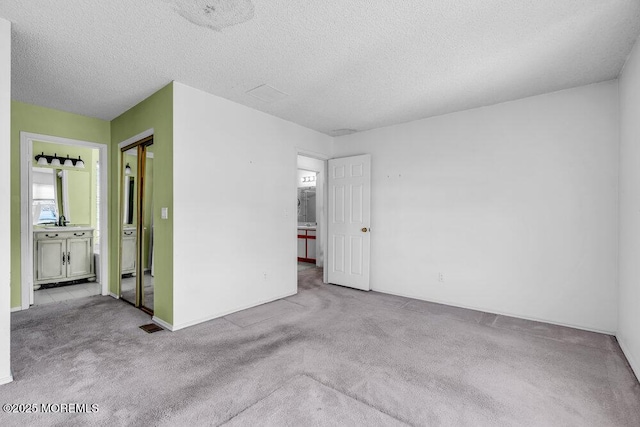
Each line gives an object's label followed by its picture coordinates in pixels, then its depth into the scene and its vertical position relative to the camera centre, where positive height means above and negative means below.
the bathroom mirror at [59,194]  5.23 +0.26
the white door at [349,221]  4.75 -0.17
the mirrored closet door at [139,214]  3.75 -0.06
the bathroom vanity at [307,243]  7.12 -0.78
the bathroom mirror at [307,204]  7.88 +0.16
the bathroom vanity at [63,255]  4.55 -0.72
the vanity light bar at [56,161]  5.01 +0.83
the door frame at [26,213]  3.73 -0.05
